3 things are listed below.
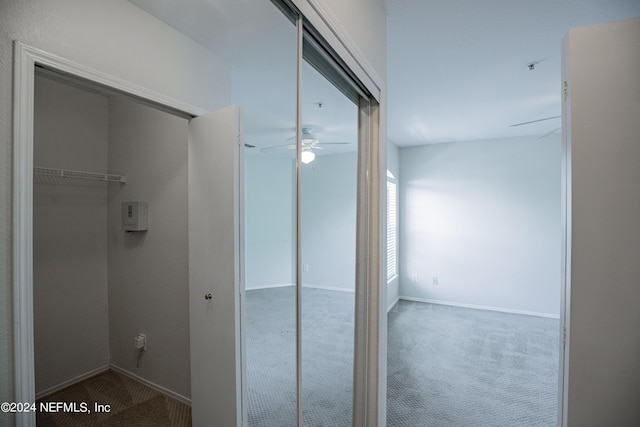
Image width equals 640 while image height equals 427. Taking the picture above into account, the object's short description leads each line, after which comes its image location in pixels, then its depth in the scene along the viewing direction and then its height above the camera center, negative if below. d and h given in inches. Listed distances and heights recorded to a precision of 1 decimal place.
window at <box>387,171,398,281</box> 176.4 -10.8
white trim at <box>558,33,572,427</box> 43.8 -5.3
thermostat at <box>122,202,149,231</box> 19.2 -0.3
